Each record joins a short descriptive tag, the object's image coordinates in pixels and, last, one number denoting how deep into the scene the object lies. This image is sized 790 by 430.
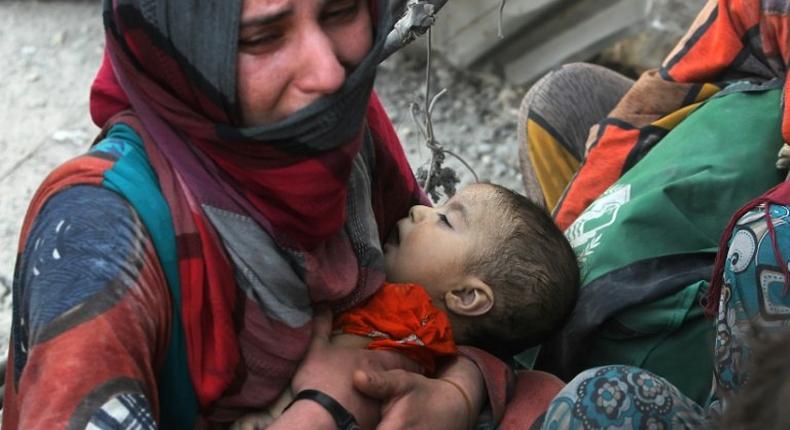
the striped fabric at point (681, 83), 2.64
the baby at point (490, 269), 2.30
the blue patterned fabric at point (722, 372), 1.84
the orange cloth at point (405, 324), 2.08
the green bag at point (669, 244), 2.30
